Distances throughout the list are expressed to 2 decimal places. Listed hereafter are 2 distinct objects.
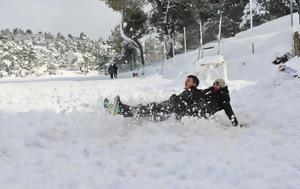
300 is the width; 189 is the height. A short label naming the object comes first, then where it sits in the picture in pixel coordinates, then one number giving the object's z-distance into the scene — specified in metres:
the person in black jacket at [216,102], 9.08
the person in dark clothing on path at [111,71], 37.07
